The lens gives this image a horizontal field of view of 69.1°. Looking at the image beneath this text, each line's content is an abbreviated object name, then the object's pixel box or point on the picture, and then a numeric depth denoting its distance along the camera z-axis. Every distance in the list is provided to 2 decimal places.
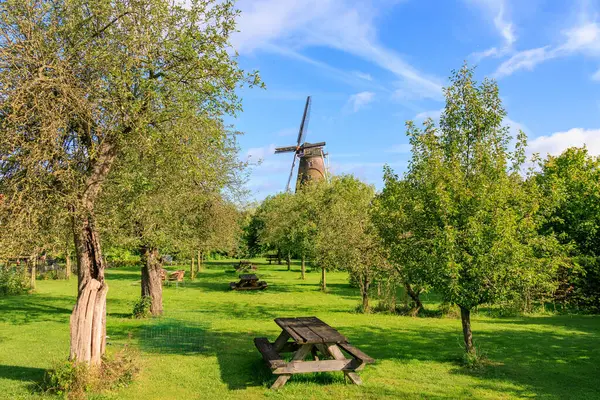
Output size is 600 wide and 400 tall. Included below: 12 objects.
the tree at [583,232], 24.81
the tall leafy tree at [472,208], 11.09
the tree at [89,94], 8.56
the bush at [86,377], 9.05
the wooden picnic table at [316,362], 9.72
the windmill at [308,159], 67.75
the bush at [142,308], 19.27
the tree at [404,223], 12.26
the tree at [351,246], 21.34
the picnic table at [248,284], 31.61
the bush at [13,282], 27.09
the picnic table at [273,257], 62.62
